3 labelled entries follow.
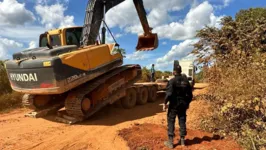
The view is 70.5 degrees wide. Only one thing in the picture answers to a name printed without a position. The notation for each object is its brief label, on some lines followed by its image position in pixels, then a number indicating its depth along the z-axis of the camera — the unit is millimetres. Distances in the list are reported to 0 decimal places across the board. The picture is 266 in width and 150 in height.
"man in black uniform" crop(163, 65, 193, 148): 4196
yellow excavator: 5494
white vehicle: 11182
